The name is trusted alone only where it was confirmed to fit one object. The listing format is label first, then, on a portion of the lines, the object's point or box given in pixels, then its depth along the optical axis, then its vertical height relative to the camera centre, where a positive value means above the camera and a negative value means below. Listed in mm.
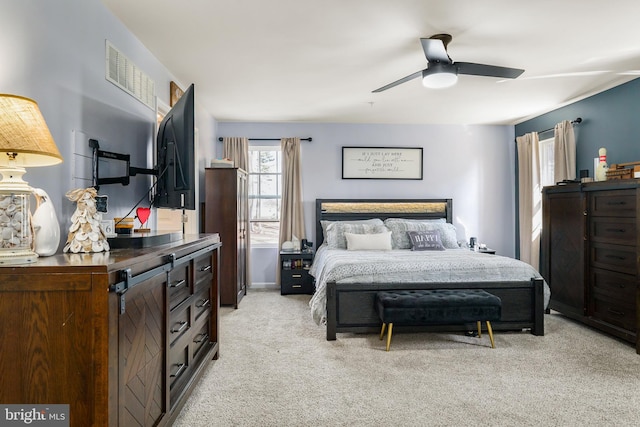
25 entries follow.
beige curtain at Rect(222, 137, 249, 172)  5551 +1011
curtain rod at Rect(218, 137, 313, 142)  5688 +1205
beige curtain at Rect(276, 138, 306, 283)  5586 +332
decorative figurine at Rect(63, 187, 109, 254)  1605 -49
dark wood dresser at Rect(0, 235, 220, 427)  1249 -419
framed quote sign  5742 +829
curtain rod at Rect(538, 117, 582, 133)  4434 +1143
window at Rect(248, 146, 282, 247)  5781 +396
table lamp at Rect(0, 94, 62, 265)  1276 +209
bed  3393 -663
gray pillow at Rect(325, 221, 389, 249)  4965 -209
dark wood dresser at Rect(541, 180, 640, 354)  3232 -403
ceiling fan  2789 +1164
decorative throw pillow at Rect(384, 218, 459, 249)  5023 -216
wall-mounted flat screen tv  2256 +389
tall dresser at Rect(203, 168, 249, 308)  4531 -37
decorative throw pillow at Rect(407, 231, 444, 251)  4750 -350
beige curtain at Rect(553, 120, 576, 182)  4496 +784
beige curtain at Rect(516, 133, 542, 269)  5168 +222
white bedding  3447 -549
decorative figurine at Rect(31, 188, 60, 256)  1477 -40
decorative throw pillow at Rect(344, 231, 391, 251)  4715 -352
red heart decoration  2343 +17
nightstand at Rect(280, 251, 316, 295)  5262 -867
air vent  2498 +1069
